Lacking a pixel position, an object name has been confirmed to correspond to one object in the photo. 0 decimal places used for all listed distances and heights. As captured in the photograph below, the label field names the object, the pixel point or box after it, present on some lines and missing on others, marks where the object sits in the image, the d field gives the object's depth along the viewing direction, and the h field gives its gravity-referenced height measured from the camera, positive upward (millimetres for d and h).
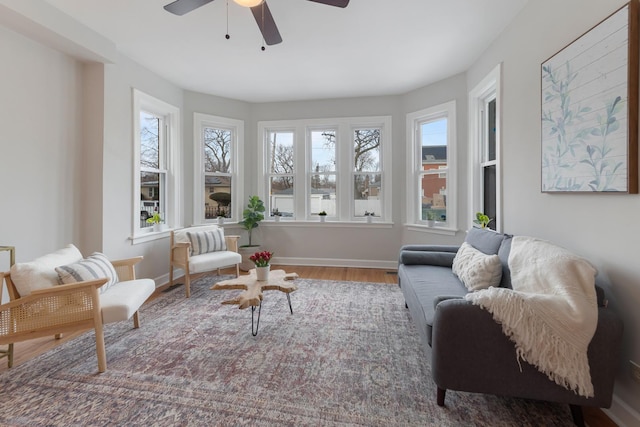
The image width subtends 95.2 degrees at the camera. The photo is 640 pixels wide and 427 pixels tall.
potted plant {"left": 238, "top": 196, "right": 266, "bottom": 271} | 4730 -169
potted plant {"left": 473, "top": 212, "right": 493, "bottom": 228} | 3125 -111
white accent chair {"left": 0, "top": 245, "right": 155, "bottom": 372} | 1903 -666
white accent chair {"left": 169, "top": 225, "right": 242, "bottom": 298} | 3607 -610
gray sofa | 1424 -770
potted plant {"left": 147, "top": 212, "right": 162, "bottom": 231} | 3865 -145
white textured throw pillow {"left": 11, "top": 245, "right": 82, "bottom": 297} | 1977 -449
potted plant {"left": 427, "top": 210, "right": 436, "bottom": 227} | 4279 -124
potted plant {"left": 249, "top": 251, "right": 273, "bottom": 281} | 2787 -537
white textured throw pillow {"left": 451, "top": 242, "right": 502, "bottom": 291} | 2170 -473
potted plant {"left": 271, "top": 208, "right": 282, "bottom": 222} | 5214 -57
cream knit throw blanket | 1405 -536
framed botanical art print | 1517 +601
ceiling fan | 1966 +1429
